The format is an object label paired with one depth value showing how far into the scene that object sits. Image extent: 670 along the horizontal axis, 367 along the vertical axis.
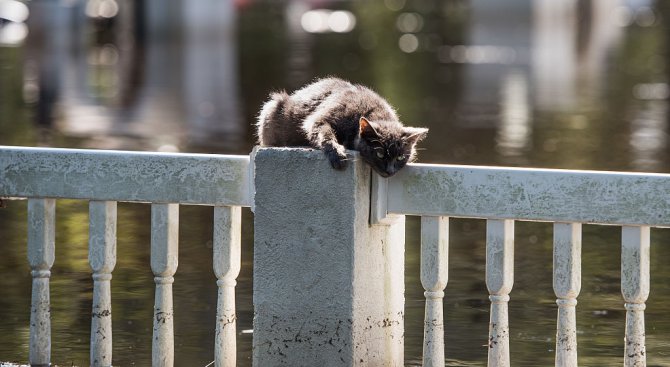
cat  10.58
